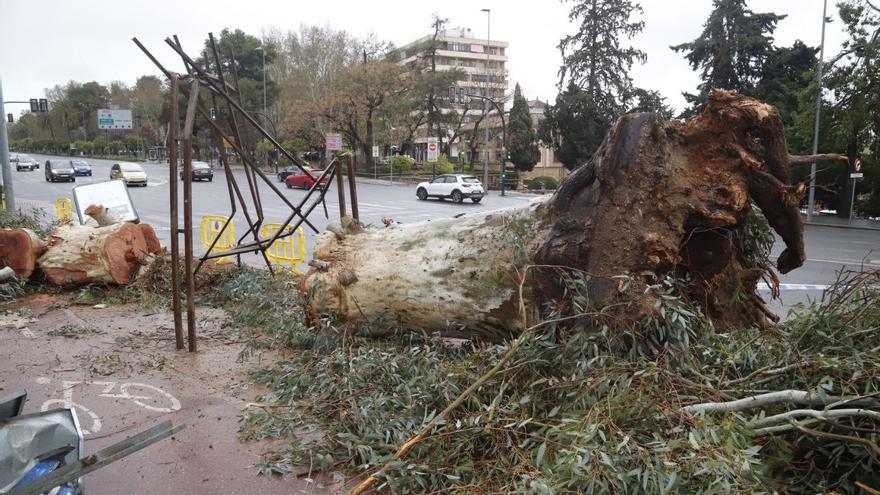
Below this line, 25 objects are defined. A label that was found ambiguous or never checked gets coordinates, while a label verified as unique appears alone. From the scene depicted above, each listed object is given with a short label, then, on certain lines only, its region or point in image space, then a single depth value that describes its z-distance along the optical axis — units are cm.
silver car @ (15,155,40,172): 5111
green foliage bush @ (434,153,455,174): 4512
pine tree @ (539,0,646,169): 3494
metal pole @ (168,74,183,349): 494
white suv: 2805
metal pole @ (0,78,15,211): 1523
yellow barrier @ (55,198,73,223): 1427
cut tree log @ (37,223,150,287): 716
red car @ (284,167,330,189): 3662
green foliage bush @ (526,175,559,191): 3794
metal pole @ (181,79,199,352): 493
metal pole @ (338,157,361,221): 639
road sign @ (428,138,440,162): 3641
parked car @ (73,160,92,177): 4350
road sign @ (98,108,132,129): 6706
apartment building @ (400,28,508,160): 4859
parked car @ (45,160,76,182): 3856
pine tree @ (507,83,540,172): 4603
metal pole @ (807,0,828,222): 2038
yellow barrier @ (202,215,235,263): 1024
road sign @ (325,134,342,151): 3628
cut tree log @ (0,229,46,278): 717
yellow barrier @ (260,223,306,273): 880
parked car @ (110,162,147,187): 3484
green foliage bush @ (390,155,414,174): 4592
